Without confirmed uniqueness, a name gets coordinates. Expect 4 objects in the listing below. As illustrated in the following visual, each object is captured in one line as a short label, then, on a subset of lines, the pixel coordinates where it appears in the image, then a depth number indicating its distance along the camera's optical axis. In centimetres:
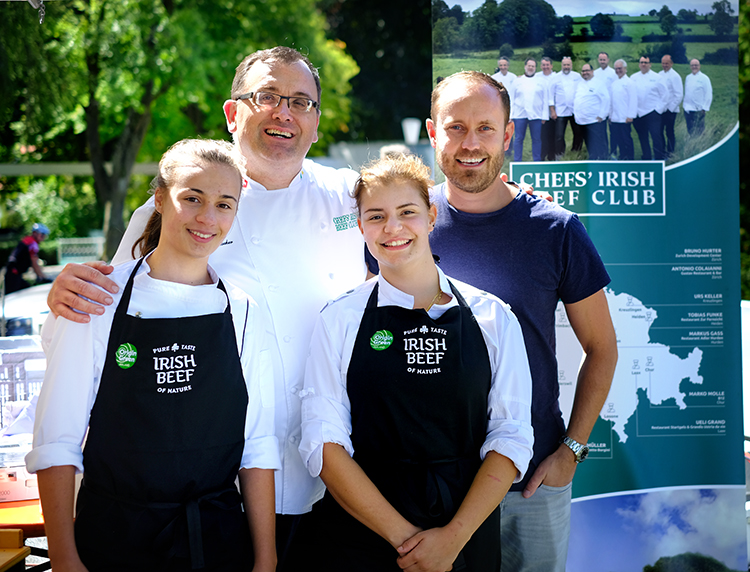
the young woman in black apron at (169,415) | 175
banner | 280
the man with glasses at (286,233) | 215
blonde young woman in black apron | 184
